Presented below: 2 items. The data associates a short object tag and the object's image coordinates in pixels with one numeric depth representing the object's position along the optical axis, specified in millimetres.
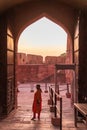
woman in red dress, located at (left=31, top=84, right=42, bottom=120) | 10367
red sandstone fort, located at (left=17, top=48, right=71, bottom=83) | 29739
